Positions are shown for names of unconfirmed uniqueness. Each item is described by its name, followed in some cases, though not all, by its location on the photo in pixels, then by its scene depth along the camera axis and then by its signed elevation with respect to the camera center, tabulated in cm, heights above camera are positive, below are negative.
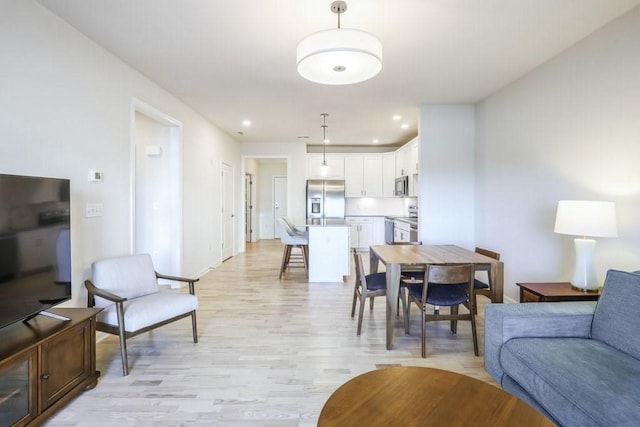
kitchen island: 484 -72
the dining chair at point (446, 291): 246 -72
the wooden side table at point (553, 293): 228 -62
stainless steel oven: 538 -42
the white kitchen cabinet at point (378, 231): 792 -56
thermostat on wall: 275 +29
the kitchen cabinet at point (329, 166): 775 +105
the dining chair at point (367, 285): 292 -73
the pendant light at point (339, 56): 176 +90
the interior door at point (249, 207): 923 +5
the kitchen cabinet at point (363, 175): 777 +84
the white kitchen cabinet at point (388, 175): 768 +82
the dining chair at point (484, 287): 284 -74
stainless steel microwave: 647 +48
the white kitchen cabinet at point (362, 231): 791 -56
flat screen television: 168 -22
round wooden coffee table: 115 -77
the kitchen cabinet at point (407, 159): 598 +103
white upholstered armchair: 230 -75
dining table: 267 -50
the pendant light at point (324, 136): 529 +154
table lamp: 221 -13
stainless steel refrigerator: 738 +25
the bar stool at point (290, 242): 507 -54
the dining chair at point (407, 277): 289 -73
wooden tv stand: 155 -86
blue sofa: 129 -74
